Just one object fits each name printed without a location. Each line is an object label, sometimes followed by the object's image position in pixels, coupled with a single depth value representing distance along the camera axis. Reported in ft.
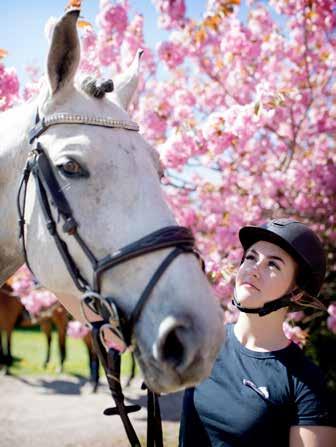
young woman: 5.68
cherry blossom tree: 17.76
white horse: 4.35
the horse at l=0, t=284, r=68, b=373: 30.25
